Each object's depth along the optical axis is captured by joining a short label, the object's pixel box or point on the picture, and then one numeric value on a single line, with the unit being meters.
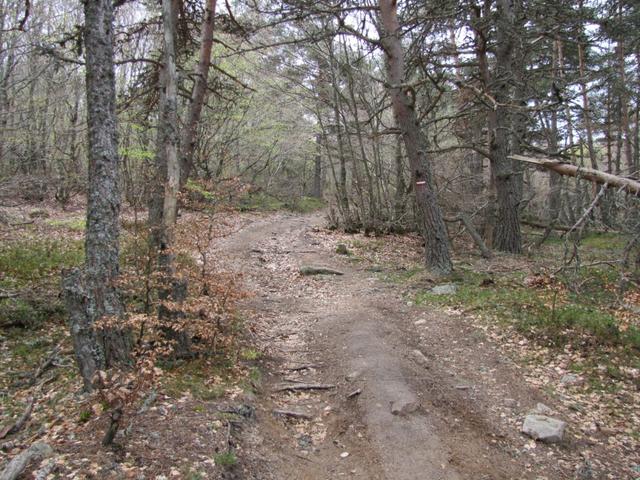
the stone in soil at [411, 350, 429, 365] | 6.65
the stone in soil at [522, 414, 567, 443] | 4.90
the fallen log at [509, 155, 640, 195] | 5.95
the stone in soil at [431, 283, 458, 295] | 9.33
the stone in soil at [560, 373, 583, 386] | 5.93
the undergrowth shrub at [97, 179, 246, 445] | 5.44
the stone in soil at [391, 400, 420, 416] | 5.33
